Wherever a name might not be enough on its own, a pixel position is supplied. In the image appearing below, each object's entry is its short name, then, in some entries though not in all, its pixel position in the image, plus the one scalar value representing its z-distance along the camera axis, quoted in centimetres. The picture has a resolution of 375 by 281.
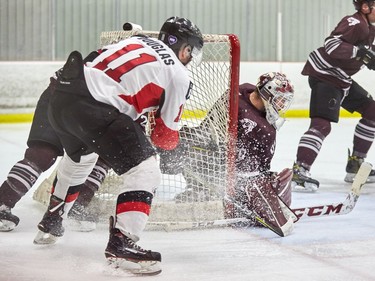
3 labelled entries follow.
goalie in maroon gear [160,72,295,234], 738
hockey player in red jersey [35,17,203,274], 571
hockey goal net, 730
